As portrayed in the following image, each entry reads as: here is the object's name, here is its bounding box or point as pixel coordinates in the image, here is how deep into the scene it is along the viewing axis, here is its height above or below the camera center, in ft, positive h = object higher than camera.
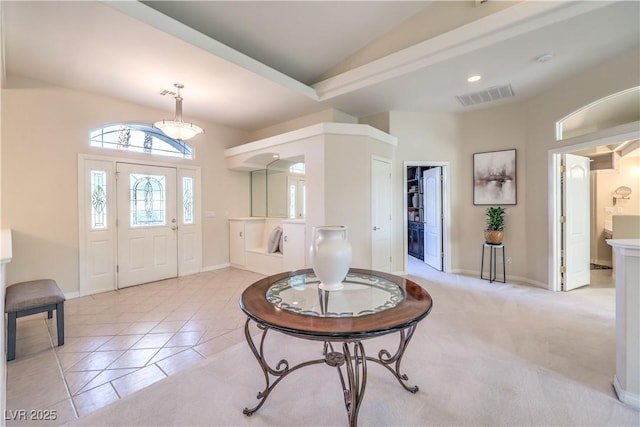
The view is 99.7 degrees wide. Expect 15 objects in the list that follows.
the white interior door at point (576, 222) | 12.96 -0.60
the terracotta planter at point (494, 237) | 14.32 -1.40
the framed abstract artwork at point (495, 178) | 14.84 +1.86
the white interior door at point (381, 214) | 14.56 -0.14
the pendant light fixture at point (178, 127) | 11.68 +3.79
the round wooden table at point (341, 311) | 4.03 -1.71
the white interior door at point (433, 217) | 17.04 -0.39
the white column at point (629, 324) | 5.60 -2.45
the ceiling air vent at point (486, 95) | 13.17 +5.91
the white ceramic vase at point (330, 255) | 5.52 -0.90
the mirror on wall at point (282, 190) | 19.24 +1.60
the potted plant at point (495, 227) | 14.35 -0.89
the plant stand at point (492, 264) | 14.58 -2.97
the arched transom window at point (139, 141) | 13.80 +4.07
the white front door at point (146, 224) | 14.33 -0.59
